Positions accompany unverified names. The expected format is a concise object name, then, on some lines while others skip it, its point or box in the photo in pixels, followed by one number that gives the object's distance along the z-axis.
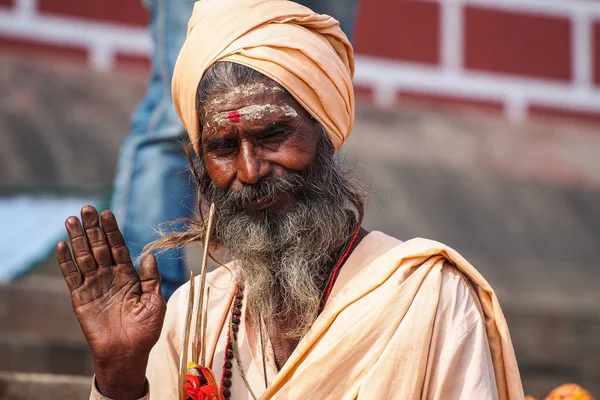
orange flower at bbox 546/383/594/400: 7.36
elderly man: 5.85
